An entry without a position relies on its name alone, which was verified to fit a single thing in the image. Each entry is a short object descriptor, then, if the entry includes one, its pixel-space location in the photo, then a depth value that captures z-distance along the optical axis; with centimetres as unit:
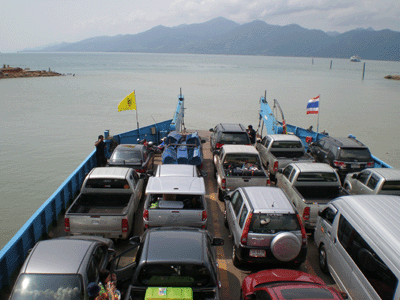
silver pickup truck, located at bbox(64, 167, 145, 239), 740
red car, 454
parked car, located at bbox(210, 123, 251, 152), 1411
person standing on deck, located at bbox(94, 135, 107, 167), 1293
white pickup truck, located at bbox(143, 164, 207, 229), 732
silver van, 468
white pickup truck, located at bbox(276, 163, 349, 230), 938
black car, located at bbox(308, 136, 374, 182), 1217
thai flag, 1873
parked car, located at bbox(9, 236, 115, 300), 448
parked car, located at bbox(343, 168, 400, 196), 938
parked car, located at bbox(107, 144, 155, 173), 1165
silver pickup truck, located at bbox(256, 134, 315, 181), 1337
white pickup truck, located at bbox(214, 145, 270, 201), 988
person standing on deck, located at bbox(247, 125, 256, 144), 1695
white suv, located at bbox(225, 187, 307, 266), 627
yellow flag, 1730
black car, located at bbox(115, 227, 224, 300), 479
